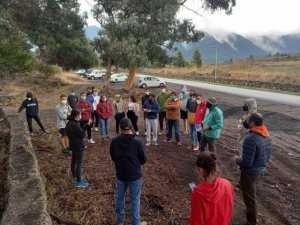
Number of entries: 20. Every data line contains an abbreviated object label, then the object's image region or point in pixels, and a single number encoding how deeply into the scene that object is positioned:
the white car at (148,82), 24.84
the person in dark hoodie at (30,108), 7.81
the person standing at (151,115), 6.99
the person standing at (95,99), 8.06
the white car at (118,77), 30.76
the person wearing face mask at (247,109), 4.99
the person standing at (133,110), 7.76
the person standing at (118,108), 7.77
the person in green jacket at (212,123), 5.30
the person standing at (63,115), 6.67
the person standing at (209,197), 2.32
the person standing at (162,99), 8.06
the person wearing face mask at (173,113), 7.11
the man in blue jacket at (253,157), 3.59
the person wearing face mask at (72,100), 8.59
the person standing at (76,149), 4.67
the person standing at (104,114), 7.35
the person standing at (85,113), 7.06
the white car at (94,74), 36.79
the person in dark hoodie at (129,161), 3.42
